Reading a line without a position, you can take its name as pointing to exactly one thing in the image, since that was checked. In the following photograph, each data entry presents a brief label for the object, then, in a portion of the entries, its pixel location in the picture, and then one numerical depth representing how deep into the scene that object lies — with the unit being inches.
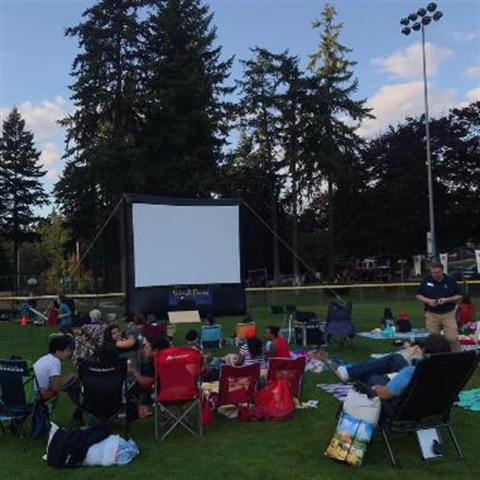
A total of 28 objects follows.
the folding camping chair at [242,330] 571.1
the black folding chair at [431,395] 225.0
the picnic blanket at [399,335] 586.6
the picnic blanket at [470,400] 311.9
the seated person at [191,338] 450.0
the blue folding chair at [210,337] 572.1
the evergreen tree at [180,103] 1485.0
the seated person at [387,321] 644.7
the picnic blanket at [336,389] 350.4
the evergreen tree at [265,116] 1814.7
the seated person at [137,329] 418.2
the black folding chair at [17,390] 280.2
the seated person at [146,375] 309.9
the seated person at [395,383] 229.1
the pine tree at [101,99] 1510.8
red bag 304.3
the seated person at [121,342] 368.8
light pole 1067.9
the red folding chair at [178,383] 280.7
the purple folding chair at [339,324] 532.7
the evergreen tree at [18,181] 2255.2
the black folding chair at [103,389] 267.4
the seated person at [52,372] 284.0
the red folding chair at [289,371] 321.1
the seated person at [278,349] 379.6
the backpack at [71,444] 238.5
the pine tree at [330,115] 1768.0
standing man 382.3
